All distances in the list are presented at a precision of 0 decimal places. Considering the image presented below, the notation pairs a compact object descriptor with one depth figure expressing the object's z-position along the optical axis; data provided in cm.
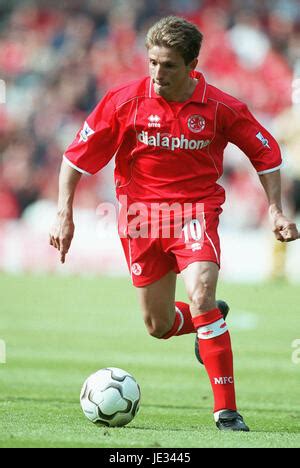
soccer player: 1164
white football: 1159
